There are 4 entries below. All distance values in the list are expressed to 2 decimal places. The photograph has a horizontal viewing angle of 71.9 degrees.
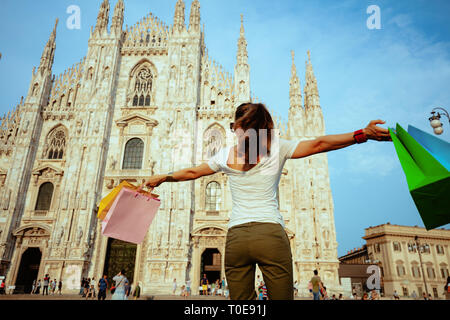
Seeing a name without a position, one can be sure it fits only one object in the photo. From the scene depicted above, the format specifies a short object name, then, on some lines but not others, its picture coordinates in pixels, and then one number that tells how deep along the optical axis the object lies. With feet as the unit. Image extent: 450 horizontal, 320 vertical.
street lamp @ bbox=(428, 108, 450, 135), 34.04
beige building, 132.36
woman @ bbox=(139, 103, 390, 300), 6.25
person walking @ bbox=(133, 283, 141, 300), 44.22
